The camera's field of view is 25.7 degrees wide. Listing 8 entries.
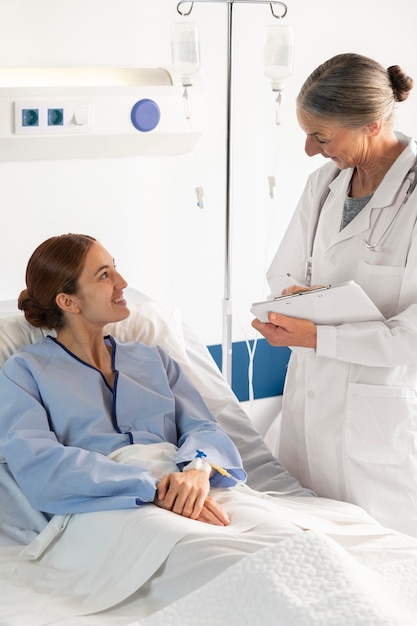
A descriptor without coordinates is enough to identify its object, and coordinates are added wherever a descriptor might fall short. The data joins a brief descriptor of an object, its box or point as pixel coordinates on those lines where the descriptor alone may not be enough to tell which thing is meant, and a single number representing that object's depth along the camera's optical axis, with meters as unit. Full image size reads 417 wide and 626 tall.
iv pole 2.92
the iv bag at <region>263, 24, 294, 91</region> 2.84
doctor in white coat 2.13
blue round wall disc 2.87
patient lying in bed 1.66
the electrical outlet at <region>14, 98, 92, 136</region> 2.68
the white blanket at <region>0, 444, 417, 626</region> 1.59
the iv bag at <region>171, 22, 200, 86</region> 2.72
